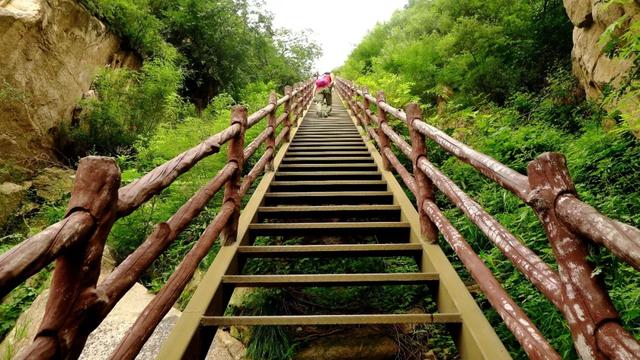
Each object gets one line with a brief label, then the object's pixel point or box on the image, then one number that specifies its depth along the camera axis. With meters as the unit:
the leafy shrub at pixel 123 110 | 8.23
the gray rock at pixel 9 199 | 6.31
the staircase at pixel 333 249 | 2.00
